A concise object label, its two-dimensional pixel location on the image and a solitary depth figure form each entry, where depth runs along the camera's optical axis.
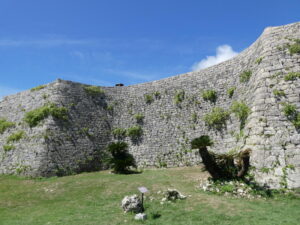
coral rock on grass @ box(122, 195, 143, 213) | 9.61
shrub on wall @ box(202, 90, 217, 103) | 19.44
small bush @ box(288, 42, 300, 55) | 14.38
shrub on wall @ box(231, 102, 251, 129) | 14.95
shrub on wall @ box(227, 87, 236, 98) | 18.20
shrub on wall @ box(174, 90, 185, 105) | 21.38
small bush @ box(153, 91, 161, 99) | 22.73
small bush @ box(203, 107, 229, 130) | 18.00
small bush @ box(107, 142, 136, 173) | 17.75
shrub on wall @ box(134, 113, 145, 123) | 22.78
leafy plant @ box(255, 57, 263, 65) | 15.28
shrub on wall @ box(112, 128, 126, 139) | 23.14
